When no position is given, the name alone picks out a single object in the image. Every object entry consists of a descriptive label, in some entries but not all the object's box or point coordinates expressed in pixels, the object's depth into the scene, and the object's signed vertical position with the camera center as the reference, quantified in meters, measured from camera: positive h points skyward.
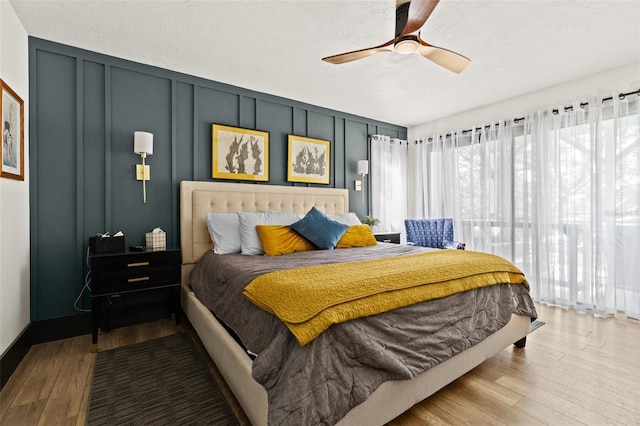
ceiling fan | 1.73 +1.16
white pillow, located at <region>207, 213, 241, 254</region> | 2.98 -0.18
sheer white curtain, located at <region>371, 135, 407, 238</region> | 5.00 +0.54
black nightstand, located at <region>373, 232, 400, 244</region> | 4.41 -0.36
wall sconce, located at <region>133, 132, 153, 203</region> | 2.87 +0.63
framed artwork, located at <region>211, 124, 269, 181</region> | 3.50 +0.72
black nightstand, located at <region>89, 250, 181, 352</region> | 2.47 -0.52
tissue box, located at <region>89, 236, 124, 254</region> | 2.55 -0.26
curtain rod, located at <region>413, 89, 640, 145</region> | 3.06 +1.21
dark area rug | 1.67 -1.11
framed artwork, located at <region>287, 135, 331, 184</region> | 4.08 +0.74
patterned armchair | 4.41 -0.28
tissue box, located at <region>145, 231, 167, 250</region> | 2.89 -0.25
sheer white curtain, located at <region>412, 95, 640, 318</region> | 3.12 +0.14
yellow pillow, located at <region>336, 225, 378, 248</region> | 3.31 -0.27
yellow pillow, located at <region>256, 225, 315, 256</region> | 2.88 -0.26
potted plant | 4.57 -0.12
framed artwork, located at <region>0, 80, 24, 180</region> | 2.08 +0.59
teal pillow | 3.10 -0.17
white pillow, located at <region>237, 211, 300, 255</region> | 2.95 -0.10
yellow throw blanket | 1.35 -0.40
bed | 1.46 -0.81
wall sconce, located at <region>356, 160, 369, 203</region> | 4.58 +0.70
